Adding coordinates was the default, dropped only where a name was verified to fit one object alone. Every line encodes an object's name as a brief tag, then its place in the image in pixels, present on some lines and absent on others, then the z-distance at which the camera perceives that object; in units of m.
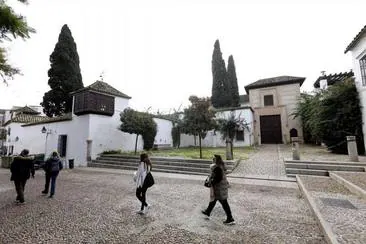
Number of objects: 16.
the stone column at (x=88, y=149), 14.27
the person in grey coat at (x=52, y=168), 6.33
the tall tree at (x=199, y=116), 11.81
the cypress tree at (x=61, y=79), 20.48
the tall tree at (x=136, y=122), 14.48
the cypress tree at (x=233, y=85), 28.23
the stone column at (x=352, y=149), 8.74
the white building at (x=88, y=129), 14.63
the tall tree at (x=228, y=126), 16.64
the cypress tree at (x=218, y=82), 27.11
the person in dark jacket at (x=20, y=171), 5.62
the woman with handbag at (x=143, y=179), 4.69
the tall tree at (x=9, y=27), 4.69
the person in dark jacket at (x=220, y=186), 4.02
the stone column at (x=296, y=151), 10.02
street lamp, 16.88
